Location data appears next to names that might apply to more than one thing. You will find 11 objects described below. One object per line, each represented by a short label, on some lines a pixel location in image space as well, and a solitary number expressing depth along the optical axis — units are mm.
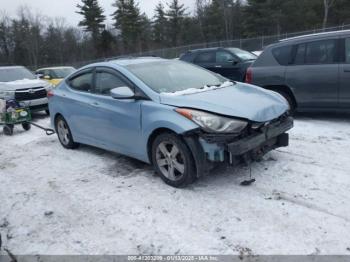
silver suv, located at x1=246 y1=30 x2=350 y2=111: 6637
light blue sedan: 4145
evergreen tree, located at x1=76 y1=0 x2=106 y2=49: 54562
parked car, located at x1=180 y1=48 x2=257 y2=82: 11405
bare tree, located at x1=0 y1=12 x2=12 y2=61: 62250
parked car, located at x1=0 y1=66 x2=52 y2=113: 10438
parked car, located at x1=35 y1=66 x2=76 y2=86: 16016
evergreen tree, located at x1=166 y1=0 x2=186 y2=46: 53938
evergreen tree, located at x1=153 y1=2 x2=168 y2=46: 55625
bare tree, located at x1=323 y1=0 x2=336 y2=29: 37934
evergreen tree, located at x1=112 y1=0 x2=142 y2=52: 53719
